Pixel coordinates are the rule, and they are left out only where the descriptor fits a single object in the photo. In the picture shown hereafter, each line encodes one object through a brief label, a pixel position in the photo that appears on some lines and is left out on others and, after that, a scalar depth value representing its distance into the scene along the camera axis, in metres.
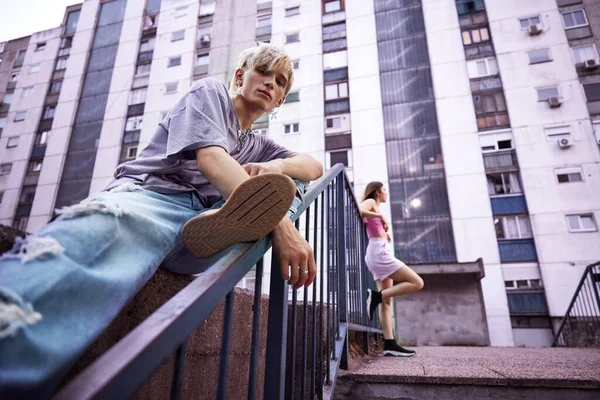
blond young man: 0.54
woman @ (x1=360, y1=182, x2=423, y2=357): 3.42
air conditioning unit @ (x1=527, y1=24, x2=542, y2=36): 16.03
